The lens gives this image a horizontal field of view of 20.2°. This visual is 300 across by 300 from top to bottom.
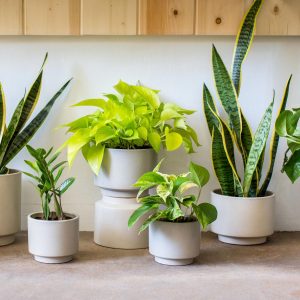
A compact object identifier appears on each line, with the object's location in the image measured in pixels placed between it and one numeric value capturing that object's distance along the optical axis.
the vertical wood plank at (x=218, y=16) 2.34
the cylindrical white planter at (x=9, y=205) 2.20
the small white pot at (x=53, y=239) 2.05
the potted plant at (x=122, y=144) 2.19
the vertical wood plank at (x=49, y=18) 2.33
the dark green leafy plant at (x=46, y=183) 2.08
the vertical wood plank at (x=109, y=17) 2.33
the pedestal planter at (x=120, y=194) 2.21
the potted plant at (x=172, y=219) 2.05
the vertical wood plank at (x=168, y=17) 2.34
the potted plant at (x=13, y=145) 2.21
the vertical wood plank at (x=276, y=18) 2.35
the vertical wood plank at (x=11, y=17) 2.33
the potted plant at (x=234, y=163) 2.25
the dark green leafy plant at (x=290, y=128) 2.17
